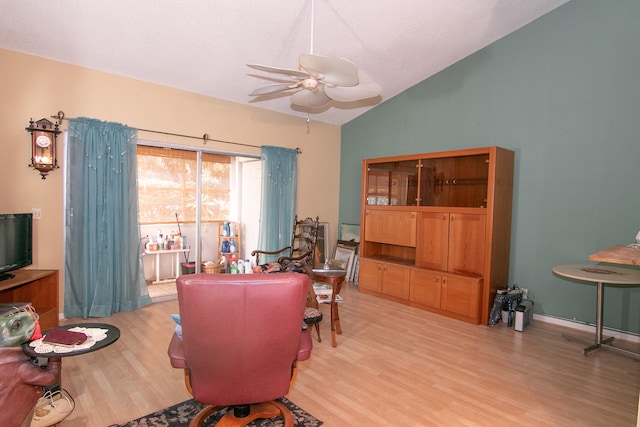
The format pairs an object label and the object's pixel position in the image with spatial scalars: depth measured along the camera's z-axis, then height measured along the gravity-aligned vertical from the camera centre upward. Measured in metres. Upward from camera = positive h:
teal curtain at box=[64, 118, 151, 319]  3.82 -0.23
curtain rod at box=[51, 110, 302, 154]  3.72 +0.81
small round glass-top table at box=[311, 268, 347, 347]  3.53 -0.76
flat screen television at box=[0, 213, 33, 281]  3.10 -0.43
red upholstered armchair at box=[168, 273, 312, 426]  1.66 -0.64
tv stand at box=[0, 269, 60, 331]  3.22 -0.90
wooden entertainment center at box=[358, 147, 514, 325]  4.03 -0.26
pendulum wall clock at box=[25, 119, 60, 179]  3.57 +0.50
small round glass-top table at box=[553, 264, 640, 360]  3.02 -0.55
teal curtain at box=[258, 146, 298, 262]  5.37 +0.07
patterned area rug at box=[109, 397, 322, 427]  2.17 -1.34
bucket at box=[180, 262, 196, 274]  5.25 -0.98
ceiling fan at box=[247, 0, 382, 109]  2.36 +0.96
